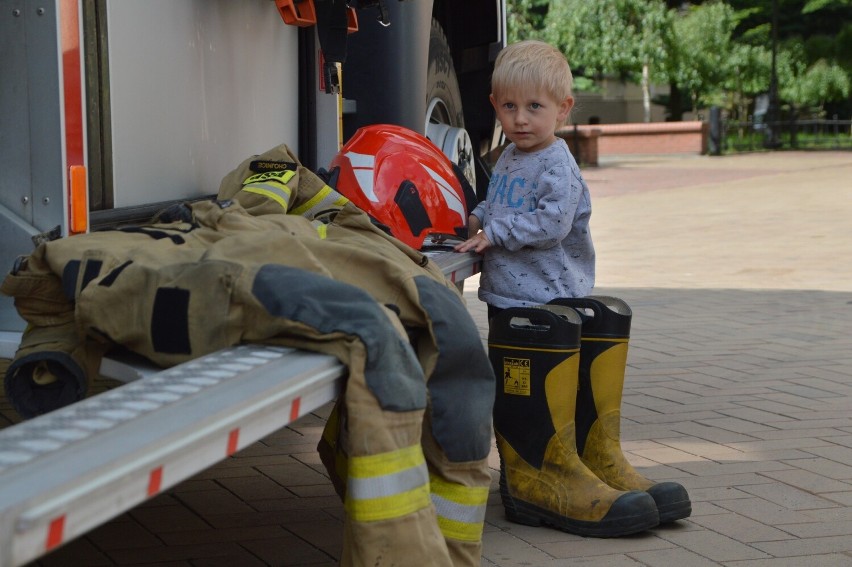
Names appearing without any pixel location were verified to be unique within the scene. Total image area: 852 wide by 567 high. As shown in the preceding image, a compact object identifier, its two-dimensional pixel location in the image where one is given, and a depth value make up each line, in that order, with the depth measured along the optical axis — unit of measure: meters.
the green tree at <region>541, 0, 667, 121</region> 32.34
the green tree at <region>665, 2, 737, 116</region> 33.88
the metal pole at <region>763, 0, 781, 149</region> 33.22
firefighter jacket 2.17
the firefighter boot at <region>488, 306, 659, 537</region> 3.38
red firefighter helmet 3.87
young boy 3.56
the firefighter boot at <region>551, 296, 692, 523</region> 3.57
